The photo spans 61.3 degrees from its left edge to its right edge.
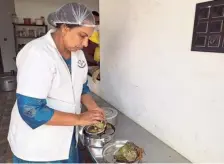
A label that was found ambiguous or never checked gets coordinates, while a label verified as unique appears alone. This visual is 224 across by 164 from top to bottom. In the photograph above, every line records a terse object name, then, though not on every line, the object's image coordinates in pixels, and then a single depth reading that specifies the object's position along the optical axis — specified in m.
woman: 0.61
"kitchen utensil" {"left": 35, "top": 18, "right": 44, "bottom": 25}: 3.73
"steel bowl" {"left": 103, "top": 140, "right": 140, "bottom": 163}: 0.73
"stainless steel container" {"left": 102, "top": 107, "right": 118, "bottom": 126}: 0.98
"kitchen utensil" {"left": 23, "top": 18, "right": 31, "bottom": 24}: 3.70
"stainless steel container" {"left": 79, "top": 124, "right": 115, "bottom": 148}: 0.82
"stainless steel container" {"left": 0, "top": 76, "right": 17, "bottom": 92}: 3.08
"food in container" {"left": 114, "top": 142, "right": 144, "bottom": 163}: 0.69
